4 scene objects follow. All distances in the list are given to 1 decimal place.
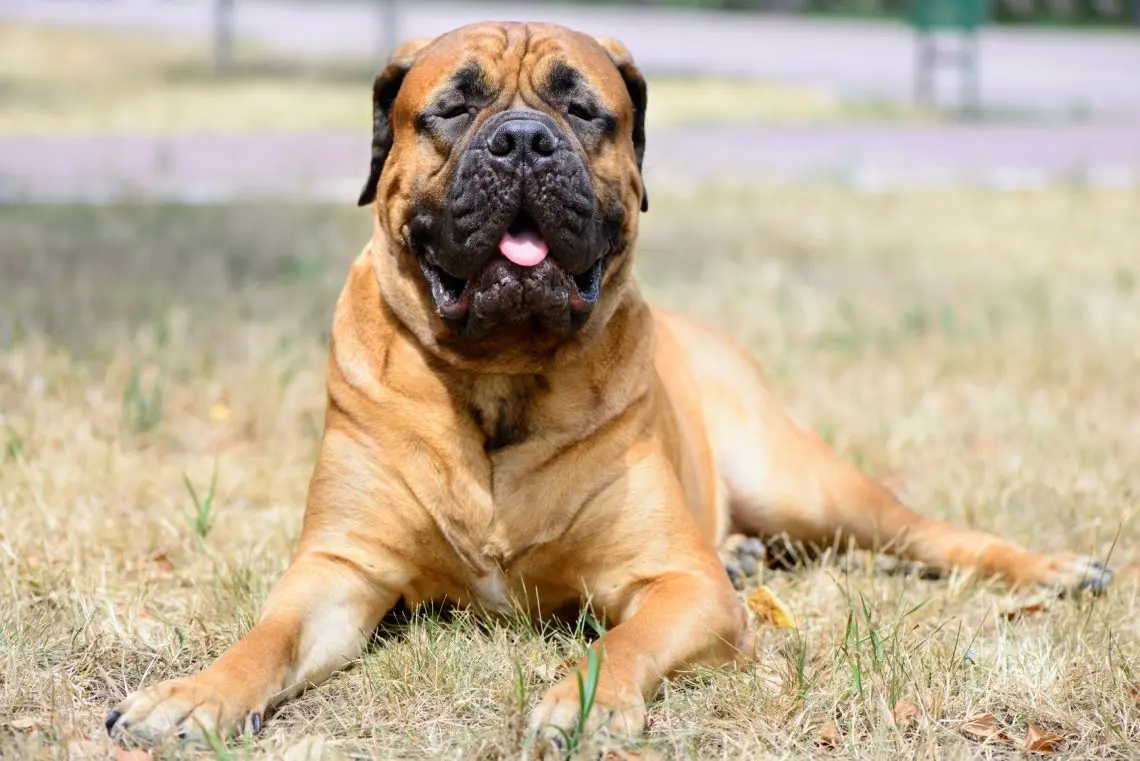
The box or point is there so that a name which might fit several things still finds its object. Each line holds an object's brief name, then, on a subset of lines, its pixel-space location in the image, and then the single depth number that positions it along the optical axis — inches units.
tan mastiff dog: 131.5
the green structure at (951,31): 557.0
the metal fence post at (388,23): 660.1
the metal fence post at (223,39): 673.6
